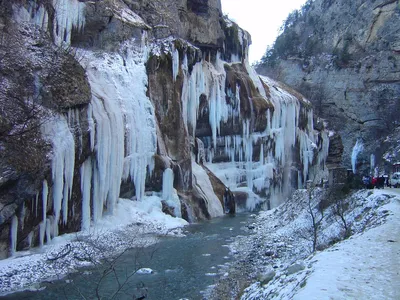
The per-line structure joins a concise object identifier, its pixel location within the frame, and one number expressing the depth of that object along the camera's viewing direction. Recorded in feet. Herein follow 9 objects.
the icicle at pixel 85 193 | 65.57
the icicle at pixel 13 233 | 51.39
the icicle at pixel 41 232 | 56.26
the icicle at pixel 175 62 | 98.95
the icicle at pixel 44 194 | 55.54
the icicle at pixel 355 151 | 173.68
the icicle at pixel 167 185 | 86.94
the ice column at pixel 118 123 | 69.15
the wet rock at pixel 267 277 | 38.55
